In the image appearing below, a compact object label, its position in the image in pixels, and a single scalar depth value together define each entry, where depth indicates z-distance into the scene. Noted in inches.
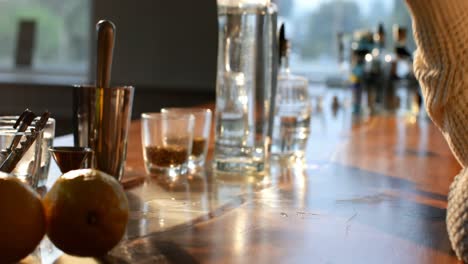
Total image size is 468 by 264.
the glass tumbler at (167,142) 64.5
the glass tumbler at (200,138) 68.2
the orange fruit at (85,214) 42.5
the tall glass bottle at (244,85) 65.7
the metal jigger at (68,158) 53.5
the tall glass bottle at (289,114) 75.2
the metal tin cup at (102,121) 58.9
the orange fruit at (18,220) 41.2
